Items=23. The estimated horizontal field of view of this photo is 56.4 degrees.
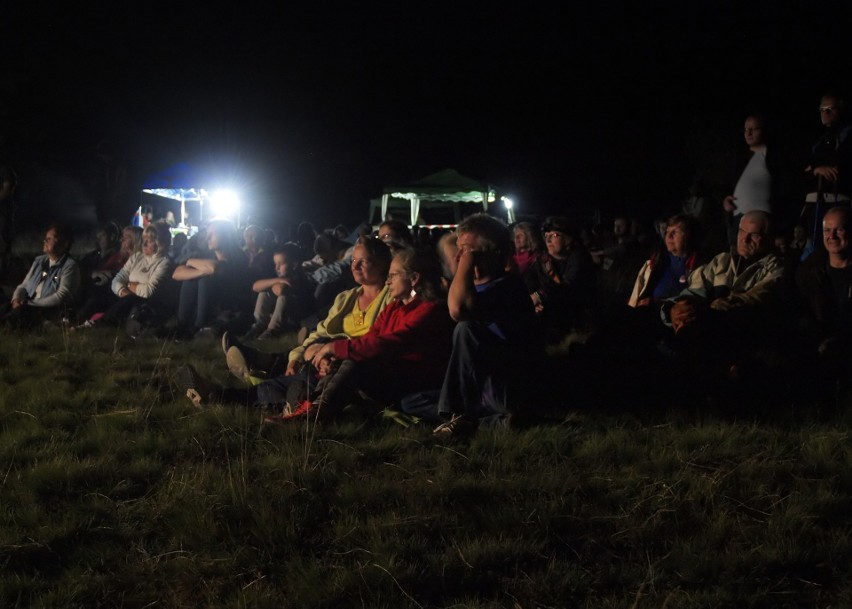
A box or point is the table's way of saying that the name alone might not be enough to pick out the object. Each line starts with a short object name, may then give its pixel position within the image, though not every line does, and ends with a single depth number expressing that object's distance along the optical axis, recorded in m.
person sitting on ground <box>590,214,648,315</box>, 7.94
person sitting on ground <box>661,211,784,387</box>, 4.75
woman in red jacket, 4.66
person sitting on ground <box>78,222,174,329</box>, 8.76
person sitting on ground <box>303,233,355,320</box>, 8.37
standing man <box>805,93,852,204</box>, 5.86
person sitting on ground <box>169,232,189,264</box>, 10.88
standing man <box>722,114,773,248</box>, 6.24
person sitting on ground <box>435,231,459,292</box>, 4.84
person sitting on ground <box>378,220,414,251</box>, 6.66
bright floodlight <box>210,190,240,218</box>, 22.33
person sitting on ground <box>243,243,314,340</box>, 8.36
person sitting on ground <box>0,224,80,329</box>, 8.35
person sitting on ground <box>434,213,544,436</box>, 4.37
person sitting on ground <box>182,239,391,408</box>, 5.01
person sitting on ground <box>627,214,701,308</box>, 5.93
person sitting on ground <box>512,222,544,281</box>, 7.51
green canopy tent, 21.78
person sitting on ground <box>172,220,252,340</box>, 8.45
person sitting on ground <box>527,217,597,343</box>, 6.80
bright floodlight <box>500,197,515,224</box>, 24.43
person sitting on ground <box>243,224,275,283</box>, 9.05
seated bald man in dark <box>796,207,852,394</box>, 4.69
